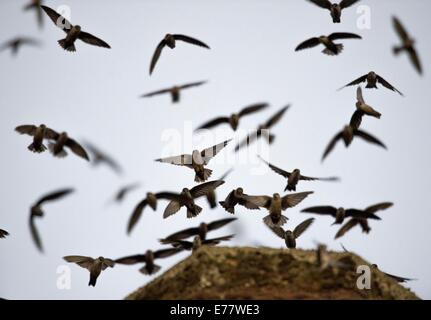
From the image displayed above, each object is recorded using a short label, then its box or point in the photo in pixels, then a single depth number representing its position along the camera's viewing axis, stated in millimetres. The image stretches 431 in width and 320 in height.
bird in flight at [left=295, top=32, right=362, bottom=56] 18312
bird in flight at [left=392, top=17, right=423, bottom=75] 16531
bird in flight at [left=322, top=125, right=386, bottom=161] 16703
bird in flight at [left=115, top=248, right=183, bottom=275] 15133
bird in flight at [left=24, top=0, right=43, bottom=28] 18069
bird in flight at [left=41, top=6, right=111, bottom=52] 17844
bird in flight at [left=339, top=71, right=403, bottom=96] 17703
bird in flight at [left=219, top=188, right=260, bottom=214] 16359
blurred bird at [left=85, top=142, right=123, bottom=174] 16256
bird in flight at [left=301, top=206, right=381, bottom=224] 15891
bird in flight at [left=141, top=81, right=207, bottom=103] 17406
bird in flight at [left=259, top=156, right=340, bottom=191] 16703
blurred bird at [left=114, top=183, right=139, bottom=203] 14805
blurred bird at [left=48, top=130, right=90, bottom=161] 17078
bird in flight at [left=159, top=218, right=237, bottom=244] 15352
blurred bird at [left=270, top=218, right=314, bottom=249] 15727
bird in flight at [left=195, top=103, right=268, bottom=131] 17281
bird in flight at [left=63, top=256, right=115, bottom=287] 15156
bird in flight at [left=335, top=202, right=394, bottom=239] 16328
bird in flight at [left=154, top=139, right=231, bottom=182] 17031
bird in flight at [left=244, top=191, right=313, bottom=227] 16103
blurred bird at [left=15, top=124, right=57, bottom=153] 17141
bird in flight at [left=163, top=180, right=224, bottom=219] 16312
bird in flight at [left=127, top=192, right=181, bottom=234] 16156
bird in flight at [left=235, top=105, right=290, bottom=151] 16375
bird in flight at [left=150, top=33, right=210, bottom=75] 17953
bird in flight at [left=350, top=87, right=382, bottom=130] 17172
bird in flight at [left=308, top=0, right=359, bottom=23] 17734
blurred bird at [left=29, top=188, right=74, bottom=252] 15444
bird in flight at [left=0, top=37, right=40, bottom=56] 19097
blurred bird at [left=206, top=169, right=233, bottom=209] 16859
